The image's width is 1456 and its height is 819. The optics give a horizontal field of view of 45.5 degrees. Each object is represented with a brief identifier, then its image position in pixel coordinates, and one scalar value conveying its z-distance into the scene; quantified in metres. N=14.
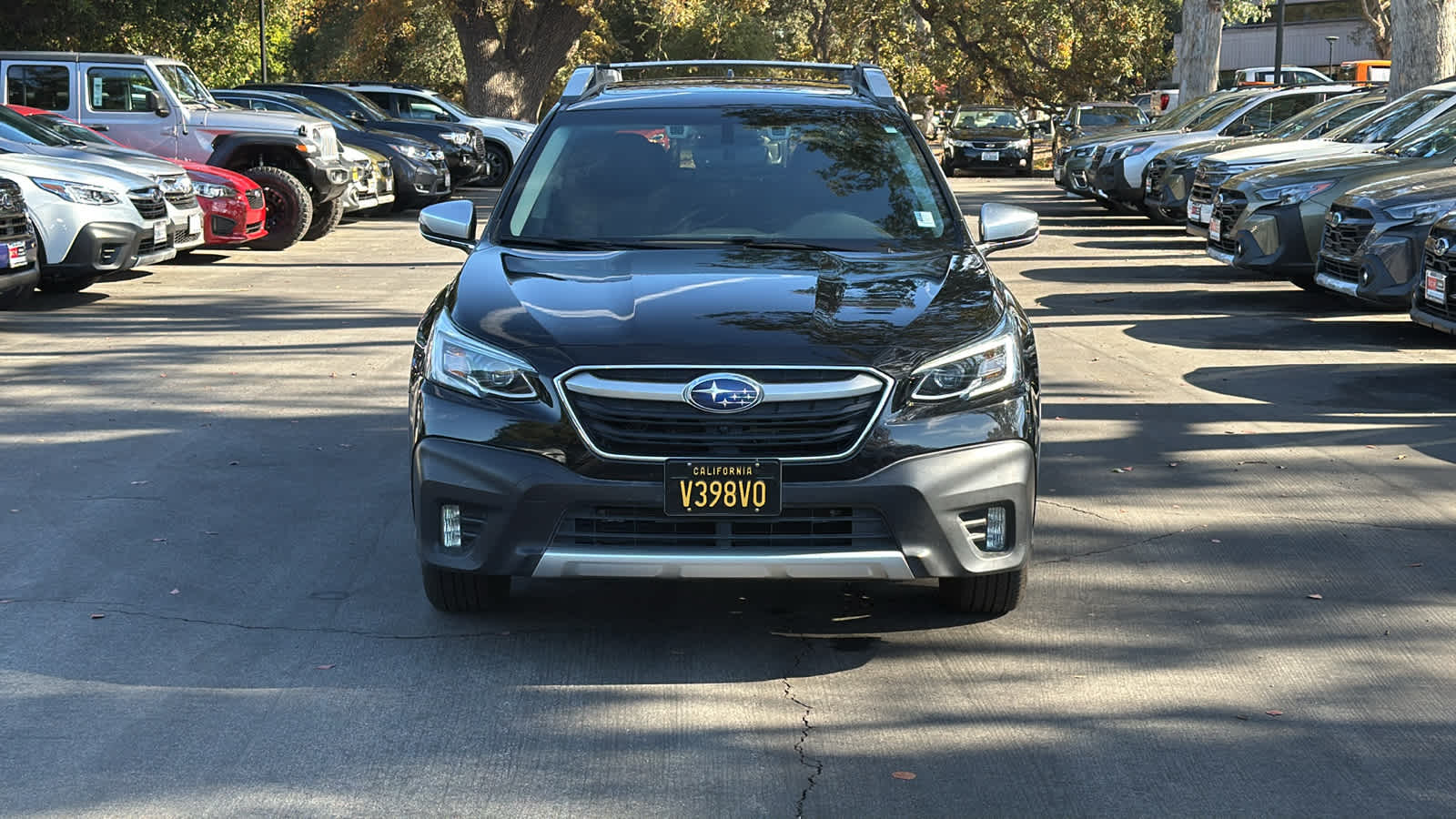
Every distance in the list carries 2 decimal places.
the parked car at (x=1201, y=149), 20.06
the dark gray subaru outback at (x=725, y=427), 4.81
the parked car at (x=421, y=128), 26.36
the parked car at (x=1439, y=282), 9.98
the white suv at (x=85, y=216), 13.56
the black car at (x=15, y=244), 12.30
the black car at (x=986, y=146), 34.78
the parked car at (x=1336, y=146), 16.59
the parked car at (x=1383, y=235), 11.37
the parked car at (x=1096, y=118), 35.06
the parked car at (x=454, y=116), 28.80
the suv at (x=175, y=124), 18.86
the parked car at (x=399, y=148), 23.09
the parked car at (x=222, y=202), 16.73
